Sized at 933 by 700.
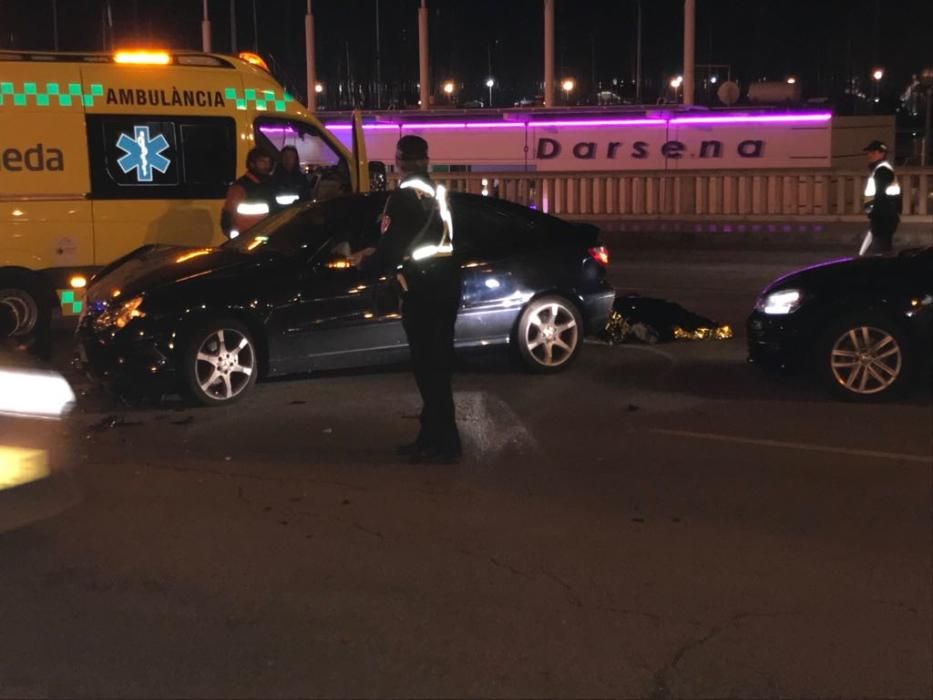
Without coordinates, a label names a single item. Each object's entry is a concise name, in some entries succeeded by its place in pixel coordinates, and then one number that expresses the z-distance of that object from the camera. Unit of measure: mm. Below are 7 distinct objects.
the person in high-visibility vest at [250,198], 10188
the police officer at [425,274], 6414
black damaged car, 7762
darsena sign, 24984
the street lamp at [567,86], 43053
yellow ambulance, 9727
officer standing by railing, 12367
